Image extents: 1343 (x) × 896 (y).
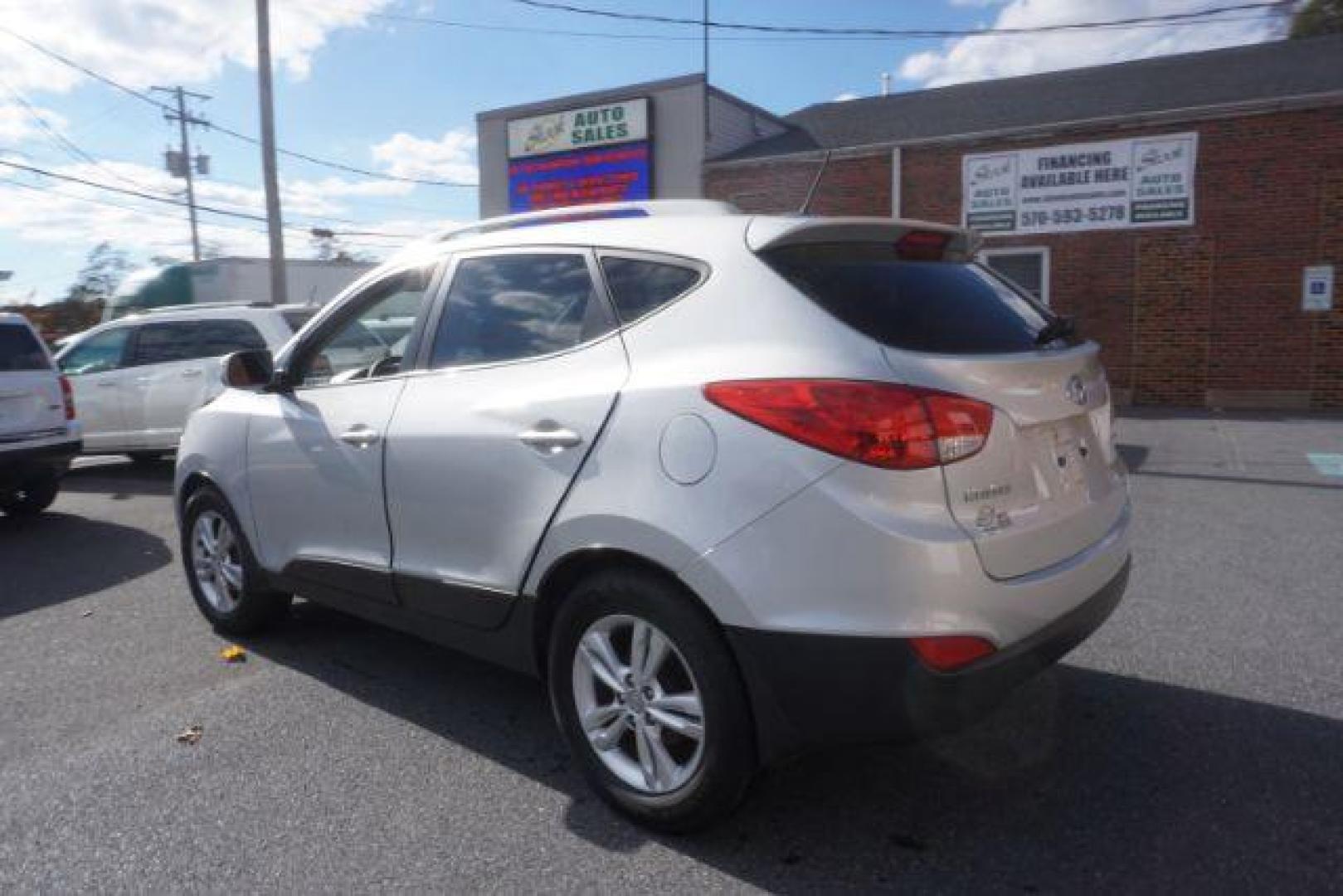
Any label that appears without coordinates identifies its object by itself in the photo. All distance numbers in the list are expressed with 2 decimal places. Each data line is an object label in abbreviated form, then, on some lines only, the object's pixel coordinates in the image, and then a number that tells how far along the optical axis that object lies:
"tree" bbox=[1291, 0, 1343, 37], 26.70
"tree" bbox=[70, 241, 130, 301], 32.41
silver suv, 2.43
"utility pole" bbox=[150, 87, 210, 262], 47.09
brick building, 13.24
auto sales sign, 18.19
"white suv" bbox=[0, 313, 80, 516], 7.74
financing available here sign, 13.77
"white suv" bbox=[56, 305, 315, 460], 9.59
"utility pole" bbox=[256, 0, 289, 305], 16.11
